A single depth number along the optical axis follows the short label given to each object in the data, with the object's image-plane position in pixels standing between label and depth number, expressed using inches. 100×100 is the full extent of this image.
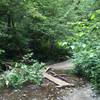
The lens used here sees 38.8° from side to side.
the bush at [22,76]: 168.7
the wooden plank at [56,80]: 173.1
